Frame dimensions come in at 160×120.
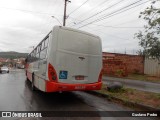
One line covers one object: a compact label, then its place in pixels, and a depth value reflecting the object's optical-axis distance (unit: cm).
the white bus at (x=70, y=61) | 449
